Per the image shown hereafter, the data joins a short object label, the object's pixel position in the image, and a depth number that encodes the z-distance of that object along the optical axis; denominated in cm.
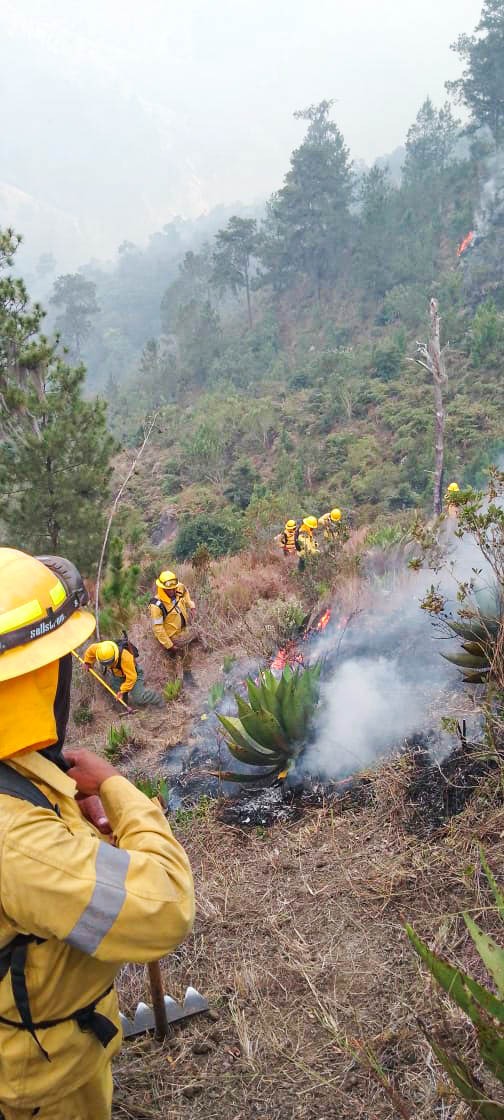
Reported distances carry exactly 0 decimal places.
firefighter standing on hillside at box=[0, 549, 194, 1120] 115
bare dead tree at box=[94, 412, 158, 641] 735
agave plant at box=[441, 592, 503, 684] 342
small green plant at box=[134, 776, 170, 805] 348
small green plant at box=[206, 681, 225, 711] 529
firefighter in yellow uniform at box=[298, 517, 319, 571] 804
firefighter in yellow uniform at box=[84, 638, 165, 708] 593
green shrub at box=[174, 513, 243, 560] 1609
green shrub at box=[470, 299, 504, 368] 2245
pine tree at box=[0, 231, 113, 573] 860
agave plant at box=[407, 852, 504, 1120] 133
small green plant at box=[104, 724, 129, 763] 501
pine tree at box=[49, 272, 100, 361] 5794
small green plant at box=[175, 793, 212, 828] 362
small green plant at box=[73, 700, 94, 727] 650
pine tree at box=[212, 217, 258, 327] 4359
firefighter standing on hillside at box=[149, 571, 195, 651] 695
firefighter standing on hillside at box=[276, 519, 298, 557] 981
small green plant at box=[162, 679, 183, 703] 607
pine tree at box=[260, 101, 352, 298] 4034
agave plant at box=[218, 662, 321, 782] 383
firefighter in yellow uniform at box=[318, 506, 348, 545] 796
